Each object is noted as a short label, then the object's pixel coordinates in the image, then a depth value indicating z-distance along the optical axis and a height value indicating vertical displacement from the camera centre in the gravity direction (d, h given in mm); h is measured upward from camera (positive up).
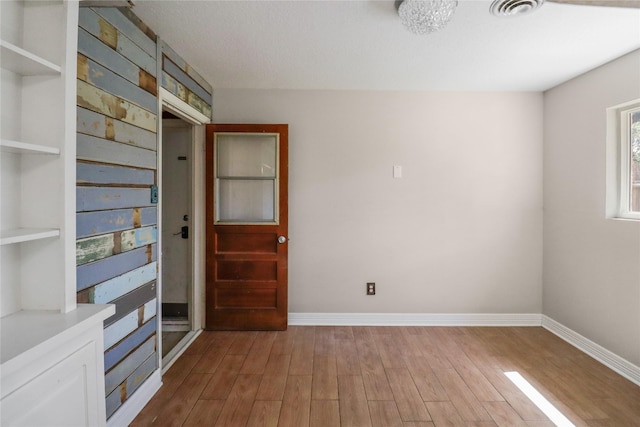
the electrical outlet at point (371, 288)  3152 -791
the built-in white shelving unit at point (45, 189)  1135 +84
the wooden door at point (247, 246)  2971 -345
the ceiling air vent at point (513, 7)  1678 +1150
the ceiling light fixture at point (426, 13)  1635 +1093
